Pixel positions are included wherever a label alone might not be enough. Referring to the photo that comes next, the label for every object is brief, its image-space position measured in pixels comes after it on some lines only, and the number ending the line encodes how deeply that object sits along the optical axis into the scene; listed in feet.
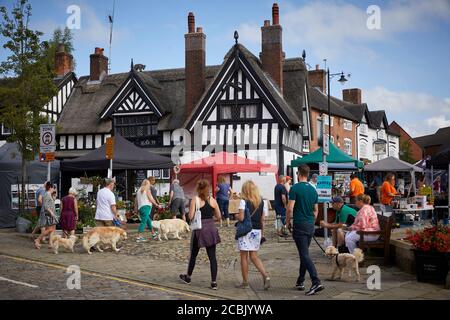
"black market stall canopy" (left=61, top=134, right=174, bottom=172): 61.26
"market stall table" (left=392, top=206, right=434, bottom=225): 53.95
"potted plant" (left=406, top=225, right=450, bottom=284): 26.68
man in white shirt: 42.39
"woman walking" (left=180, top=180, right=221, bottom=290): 26.68
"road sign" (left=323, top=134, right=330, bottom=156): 38.65
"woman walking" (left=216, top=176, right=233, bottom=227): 59.98
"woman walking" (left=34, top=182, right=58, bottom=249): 43.96
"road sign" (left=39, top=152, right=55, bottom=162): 45.90
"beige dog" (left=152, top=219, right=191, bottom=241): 46.62
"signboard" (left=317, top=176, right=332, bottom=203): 36.45
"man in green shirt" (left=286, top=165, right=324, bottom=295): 25.30
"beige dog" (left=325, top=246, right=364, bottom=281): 27.68
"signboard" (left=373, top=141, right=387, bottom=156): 128.79
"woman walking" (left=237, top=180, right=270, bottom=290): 25.89
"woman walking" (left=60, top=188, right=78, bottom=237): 44.11
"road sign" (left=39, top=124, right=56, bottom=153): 45.29
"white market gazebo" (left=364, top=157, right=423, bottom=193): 70.49
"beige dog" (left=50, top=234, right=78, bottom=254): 39.93
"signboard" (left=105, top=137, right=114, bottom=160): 54.42
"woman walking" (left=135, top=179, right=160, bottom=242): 47.47
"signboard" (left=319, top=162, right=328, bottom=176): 39.37
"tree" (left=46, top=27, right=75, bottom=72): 164.49
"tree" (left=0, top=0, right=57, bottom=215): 58.49
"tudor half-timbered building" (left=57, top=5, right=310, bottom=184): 92.84
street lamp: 88.89
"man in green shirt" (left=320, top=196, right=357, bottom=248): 33.91
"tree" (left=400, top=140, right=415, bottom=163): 196.75
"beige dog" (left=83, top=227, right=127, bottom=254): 39.96
